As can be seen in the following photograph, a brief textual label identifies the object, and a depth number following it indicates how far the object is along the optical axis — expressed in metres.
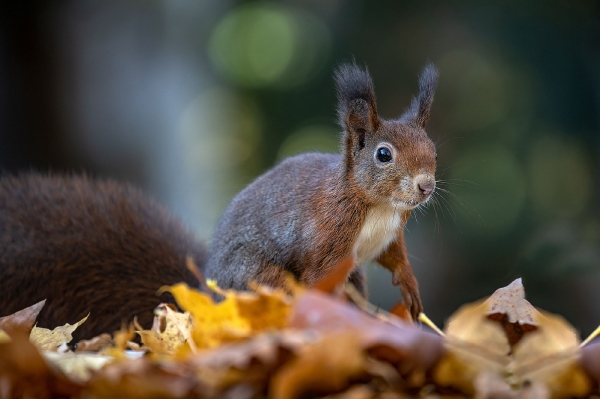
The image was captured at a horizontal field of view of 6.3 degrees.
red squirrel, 3.45
